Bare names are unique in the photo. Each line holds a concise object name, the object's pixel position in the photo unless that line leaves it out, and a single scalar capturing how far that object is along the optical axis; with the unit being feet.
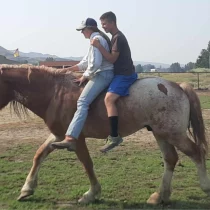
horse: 17.66
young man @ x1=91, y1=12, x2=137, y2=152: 17.40
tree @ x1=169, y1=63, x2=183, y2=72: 489.13
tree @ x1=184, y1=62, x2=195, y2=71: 511.28
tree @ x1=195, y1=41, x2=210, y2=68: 344.00
